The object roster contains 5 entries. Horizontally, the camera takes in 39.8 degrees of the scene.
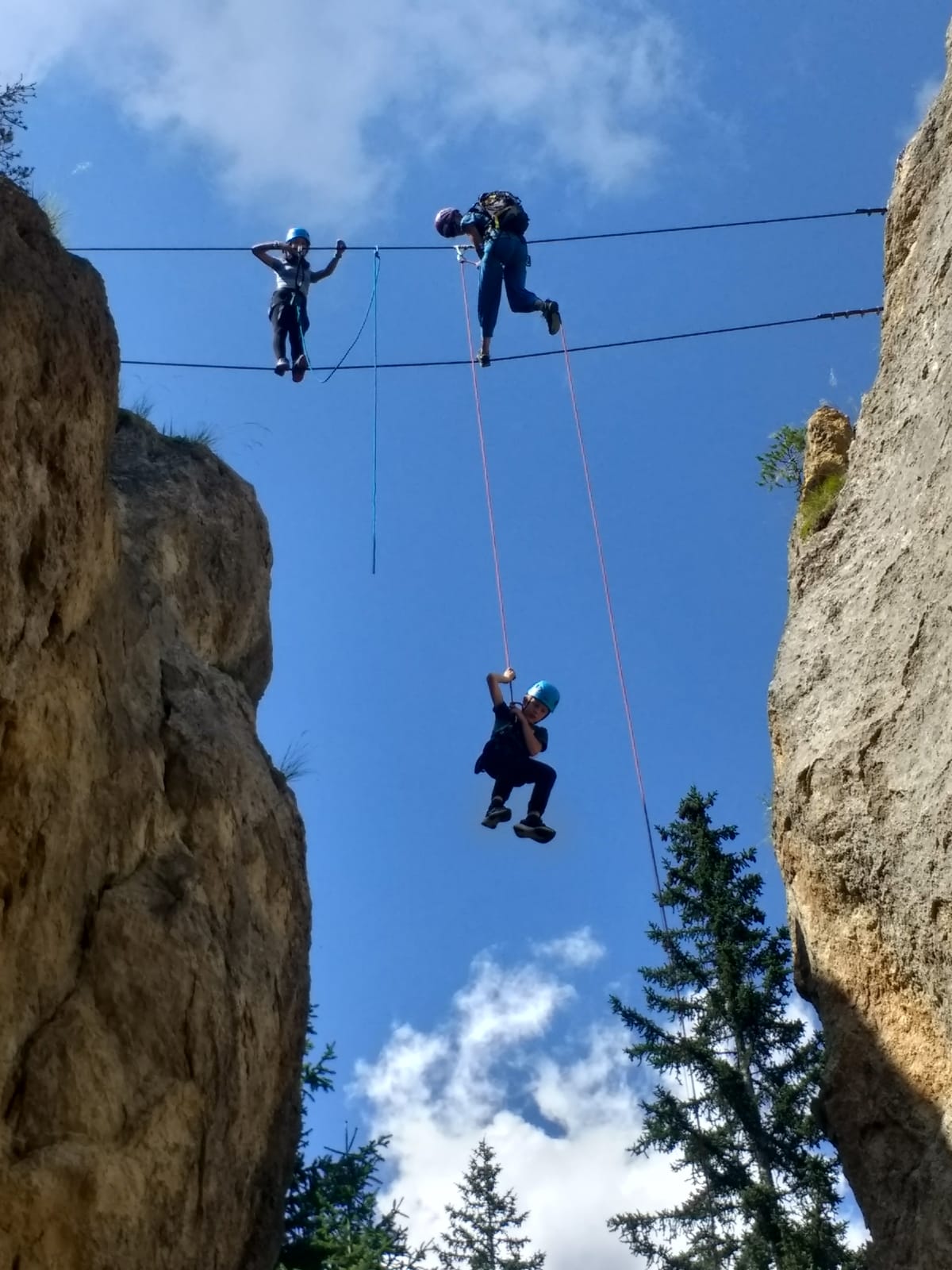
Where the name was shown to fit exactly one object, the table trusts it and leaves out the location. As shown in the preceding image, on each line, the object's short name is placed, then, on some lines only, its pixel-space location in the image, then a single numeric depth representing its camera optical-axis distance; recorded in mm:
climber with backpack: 14805
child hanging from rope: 12594
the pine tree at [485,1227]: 28250
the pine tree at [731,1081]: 16188
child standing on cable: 15000
